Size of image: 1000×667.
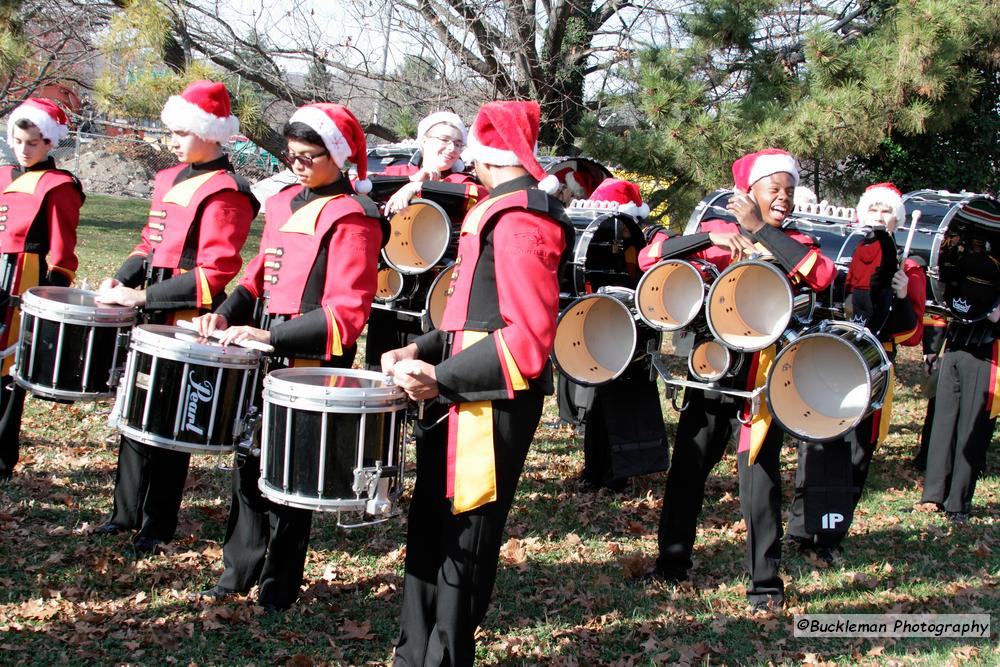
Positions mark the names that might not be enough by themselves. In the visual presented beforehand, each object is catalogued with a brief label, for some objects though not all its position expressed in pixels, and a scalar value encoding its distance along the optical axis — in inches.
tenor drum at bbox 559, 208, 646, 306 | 203.5
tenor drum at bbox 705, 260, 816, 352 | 169.0
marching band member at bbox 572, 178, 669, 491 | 213.0
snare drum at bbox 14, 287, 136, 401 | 163.8
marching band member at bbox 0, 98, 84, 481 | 198.1
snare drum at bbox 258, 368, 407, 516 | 126.2
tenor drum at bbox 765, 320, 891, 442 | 162.1
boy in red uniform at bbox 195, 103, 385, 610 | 145.4
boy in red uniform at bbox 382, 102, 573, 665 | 120.4
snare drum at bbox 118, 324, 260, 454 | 145.3
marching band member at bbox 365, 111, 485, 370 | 210.5
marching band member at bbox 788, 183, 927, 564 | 191.3
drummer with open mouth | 171.8
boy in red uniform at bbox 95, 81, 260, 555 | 166.4
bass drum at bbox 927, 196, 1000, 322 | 238.4
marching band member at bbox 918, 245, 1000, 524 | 245.3
